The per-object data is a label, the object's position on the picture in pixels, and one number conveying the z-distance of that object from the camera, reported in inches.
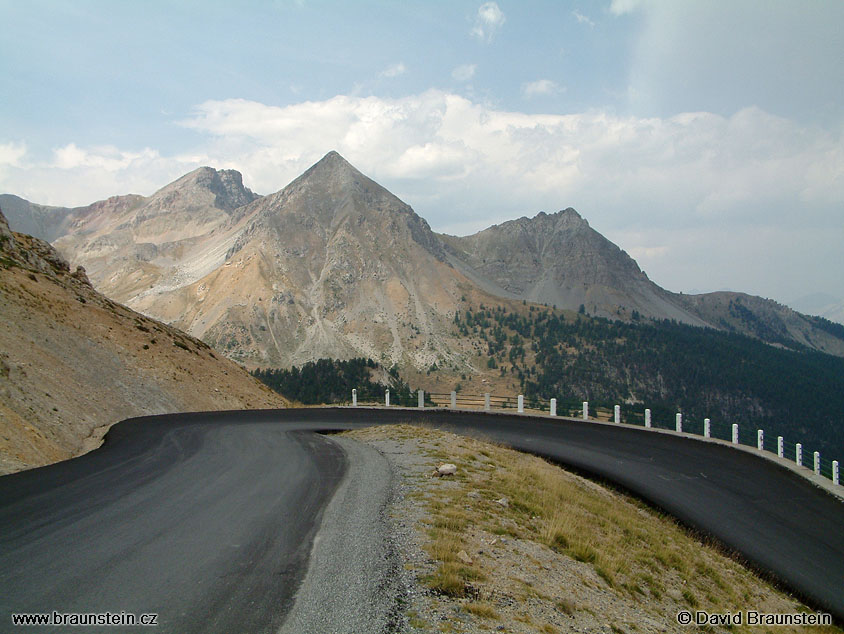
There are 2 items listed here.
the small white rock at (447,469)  531.8
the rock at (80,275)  1863.1
